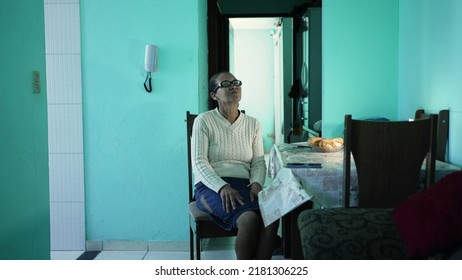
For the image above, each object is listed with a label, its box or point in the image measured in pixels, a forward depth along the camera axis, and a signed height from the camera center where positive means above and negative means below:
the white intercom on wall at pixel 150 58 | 2.81 +0.26
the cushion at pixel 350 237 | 1.27 -0.37
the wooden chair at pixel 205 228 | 2.07 -0.55
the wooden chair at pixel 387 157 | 1.69 -0.20
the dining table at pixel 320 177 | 1.86 -0.30
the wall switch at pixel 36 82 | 1.83 +0.08
